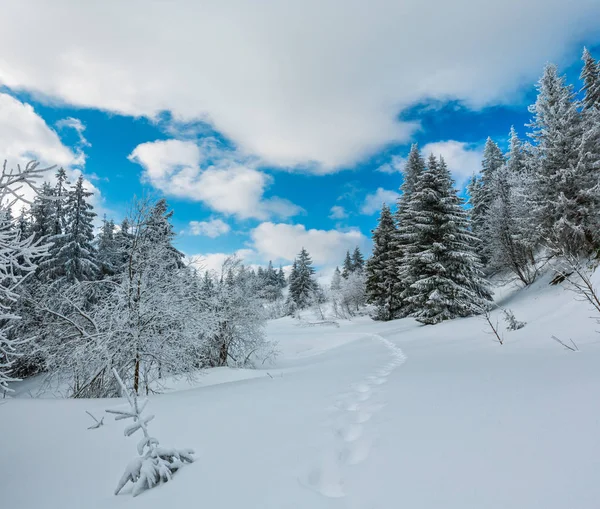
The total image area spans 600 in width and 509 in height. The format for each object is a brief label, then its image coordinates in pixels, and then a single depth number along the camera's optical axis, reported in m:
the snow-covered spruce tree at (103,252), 24.08
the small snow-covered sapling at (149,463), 2.67
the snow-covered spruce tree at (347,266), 59.36
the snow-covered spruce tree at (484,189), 29.25
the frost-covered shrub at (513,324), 11.77
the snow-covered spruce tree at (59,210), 22.12
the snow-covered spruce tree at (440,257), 19.05
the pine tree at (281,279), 85.49
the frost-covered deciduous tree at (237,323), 16.69
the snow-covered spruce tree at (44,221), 22.48
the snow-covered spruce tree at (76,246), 20.23
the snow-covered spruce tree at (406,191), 26.07
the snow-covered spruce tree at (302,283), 56.34
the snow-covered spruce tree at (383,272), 28.05
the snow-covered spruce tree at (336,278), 61.99
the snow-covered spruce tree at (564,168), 16.77
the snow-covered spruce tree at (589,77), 21.80
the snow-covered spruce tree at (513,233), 20.33
